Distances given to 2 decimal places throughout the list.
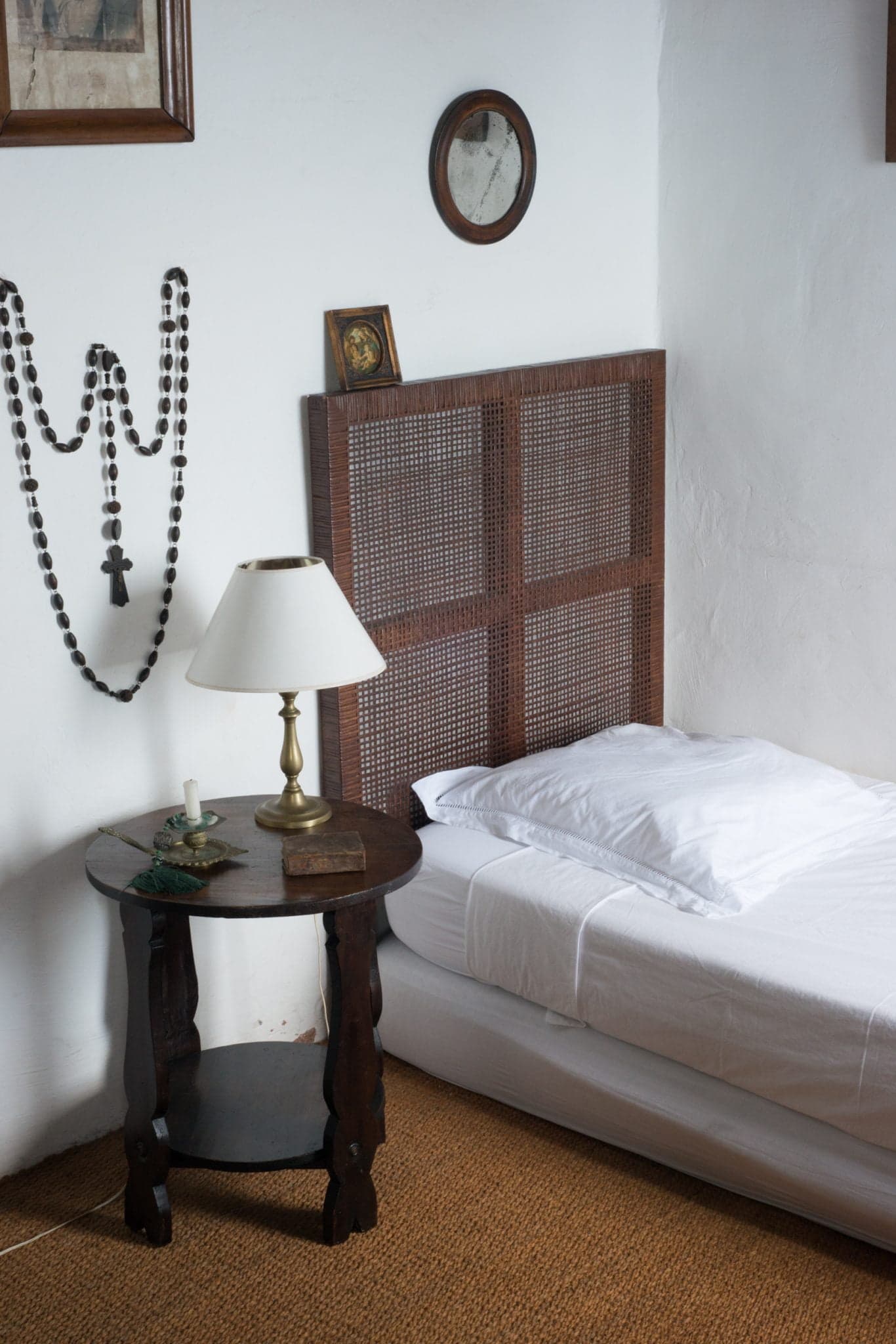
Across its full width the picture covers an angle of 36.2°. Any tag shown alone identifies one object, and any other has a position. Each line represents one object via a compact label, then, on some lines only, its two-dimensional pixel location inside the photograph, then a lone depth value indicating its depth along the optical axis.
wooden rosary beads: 2.19
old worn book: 2.13
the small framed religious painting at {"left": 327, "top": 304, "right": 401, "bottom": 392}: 2.58
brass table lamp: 2.17
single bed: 2.17
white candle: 2.21
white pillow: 2.46
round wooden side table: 2.09
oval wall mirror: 2.72
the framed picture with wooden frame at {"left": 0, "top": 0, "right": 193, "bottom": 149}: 2.08
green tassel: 2.07
